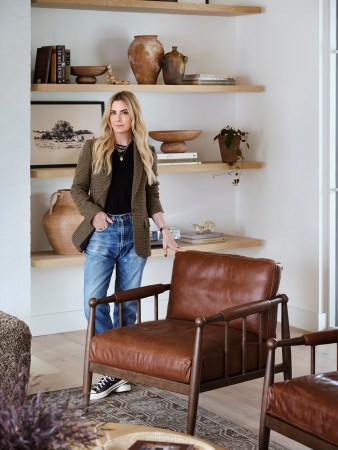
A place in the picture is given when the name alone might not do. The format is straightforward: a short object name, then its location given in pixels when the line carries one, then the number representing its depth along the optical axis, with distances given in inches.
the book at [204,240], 240.4
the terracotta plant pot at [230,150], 243.3
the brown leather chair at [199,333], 143.6
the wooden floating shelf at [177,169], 214.7
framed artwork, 224.4
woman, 173.6
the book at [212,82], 238.4
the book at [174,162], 233.7
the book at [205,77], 237.6
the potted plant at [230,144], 242.8
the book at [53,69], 217.6
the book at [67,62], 219.9
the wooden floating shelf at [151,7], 218.4
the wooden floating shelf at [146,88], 214.4
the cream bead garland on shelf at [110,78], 224.5
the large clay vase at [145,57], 227.9
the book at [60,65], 217.8
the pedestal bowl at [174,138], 235.3
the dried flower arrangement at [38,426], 82.8
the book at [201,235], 241.3
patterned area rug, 151.7
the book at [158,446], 103.0
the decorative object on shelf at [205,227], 243.0
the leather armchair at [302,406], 117.6
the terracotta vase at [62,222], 220.7
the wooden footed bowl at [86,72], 221.6
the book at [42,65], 216.2
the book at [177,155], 233.4
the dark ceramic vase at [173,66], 231.9
